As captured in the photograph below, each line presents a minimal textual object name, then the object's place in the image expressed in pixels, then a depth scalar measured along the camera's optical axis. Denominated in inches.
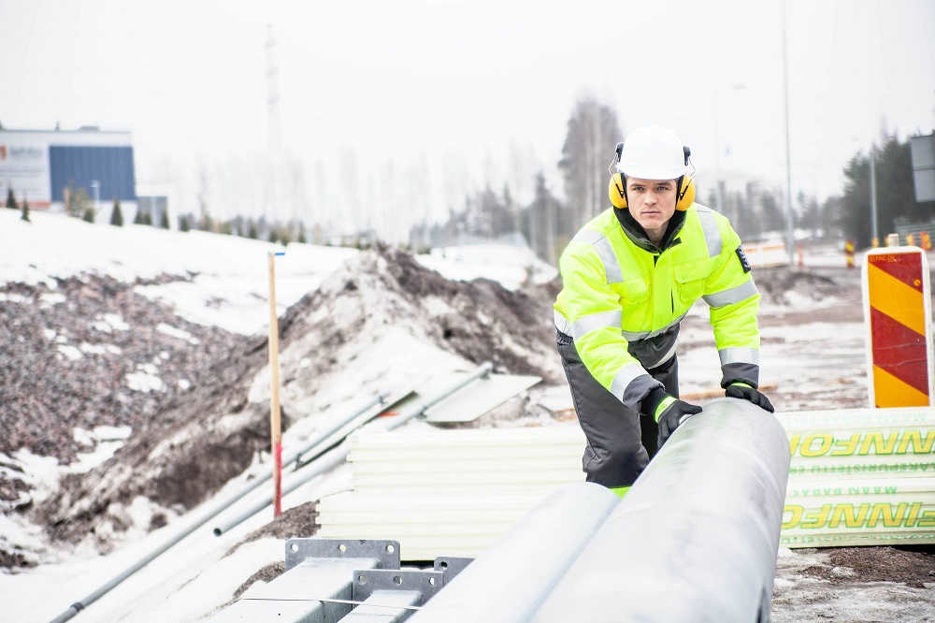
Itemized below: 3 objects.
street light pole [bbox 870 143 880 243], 1258.3
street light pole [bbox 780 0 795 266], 1257.4
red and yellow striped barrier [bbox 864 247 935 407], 219.3
